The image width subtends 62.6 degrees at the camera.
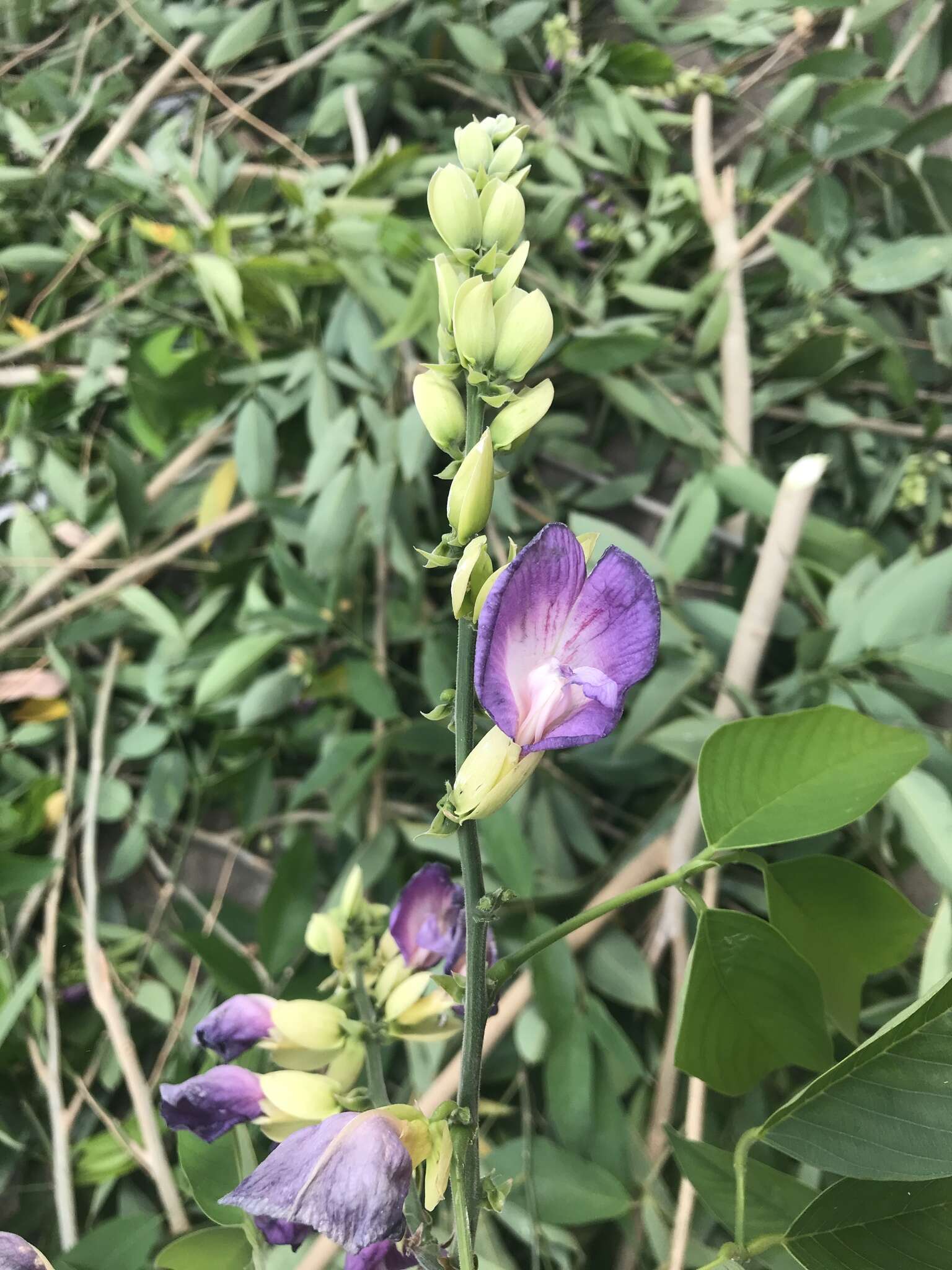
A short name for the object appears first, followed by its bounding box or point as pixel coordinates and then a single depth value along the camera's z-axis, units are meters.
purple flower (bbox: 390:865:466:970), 0.37
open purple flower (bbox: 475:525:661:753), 0.24
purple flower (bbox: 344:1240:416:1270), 0.29
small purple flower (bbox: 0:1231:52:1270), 0.28
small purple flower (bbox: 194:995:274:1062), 0.34
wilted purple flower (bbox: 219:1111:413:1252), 0.23
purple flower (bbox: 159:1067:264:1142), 0.31
